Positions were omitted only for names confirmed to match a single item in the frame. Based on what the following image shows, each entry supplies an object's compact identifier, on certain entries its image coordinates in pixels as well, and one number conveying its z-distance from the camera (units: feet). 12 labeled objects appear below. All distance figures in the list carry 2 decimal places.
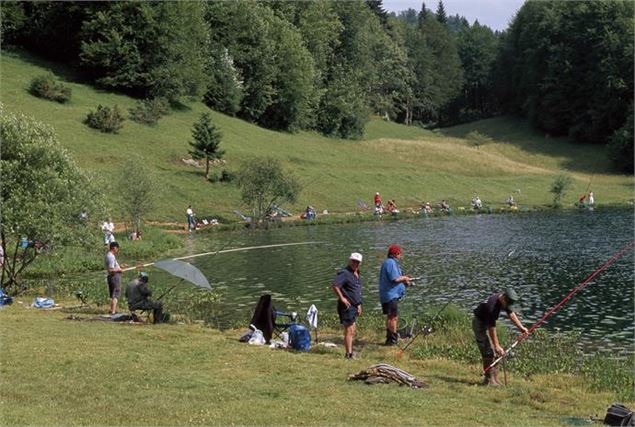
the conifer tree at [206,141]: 224.12
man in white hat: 60.29
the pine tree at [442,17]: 641.28
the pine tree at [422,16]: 611.06
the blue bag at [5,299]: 82.63
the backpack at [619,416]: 41.47
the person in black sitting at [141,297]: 75.56
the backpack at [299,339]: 64.85
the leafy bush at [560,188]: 260.21
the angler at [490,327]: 52.49
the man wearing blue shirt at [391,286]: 66.90
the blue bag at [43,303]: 83.53
